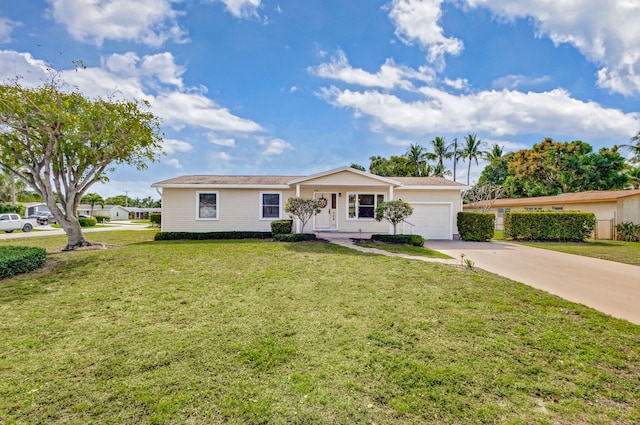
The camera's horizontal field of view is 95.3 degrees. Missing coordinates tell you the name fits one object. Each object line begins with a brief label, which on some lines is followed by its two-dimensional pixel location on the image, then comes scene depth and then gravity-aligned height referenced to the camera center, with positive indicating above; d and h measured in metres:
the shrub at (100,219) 41.19 -0.61
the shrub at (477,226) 14.52 -0.54
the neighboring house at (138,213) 58.78 +0.37
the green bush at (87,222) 29.70 -0.74
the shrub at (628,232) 16.72 -0.95
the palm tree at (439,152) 37.78 +8.25
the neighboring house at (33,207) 42.80 +1.12
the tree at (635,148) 26.16 +6.07
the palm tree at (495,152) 38.25 +8.35
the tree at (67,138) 9.48 +2.77
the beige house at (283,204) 15.07 +0.54
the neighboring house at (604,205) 17.97 +0.68
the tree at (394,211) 12.61 +0.18
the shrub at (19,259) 6.74 -1.10
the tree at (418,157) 37.50 +7.54
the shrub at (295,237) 12.88 -0.98
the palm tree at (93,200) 52.34 +2.87
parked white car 20.81 -0.63
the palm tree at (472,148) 37.84 +8.73
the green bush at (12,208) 31.00 +0.70
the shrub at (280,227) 13.77 -0.57
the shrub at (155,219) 27.08 -0.38
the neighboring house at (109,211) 54.88 +0.71
